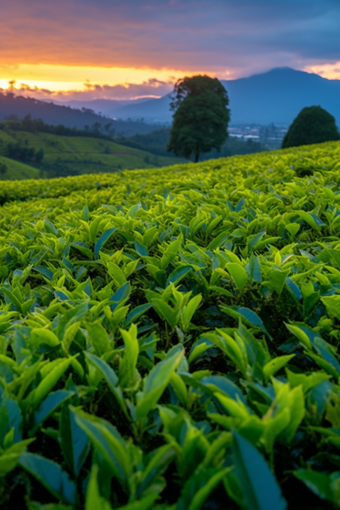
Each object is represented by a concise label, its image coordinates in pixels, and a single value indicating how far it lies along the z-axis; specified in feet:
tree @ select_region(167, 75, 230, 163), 136.15
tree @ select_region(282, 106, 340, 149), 126.82
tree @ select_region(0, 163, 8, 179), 255.93
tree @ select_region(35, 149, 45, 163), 318.04
